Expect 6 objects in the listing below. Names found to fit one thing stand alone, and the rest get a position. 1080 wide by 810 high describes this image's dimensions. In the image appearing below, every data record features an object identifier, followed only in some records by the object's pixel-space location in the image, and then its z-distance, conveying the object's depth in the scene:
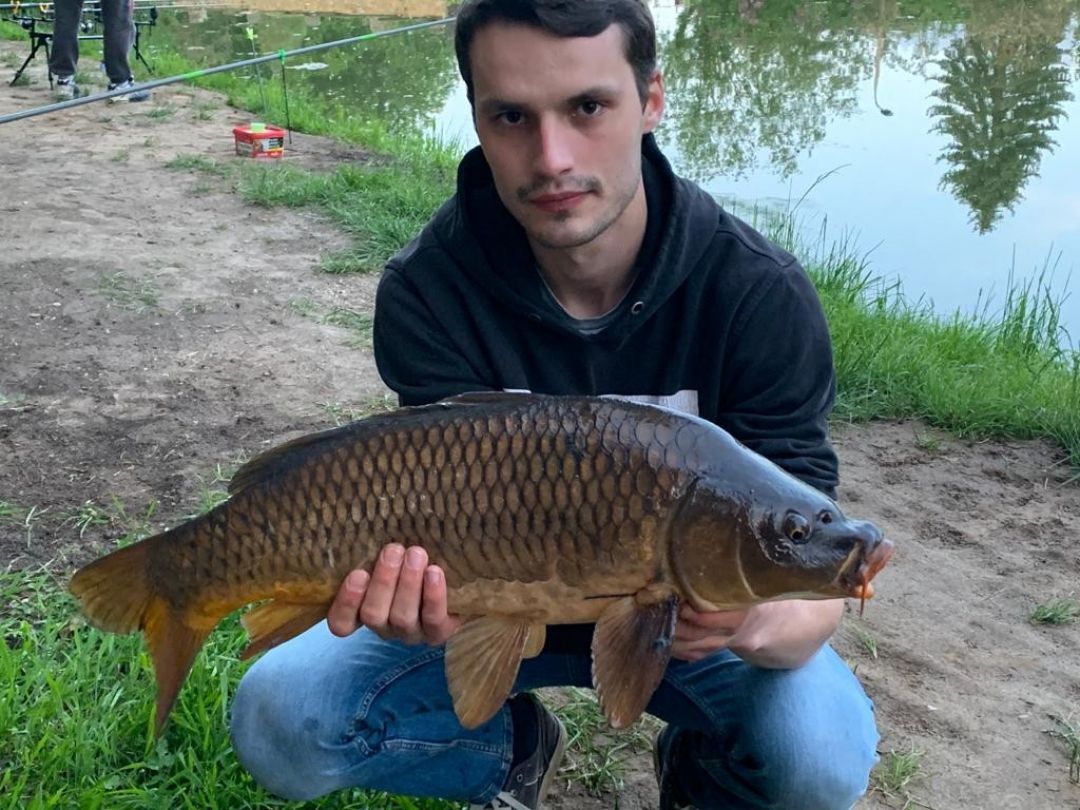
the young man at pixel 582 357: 1.47
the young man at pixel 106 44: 7.04
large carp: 1.20
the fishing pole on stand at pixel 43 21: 8.11
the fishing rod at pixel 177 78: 4.39
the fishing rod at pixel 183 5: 10.96
